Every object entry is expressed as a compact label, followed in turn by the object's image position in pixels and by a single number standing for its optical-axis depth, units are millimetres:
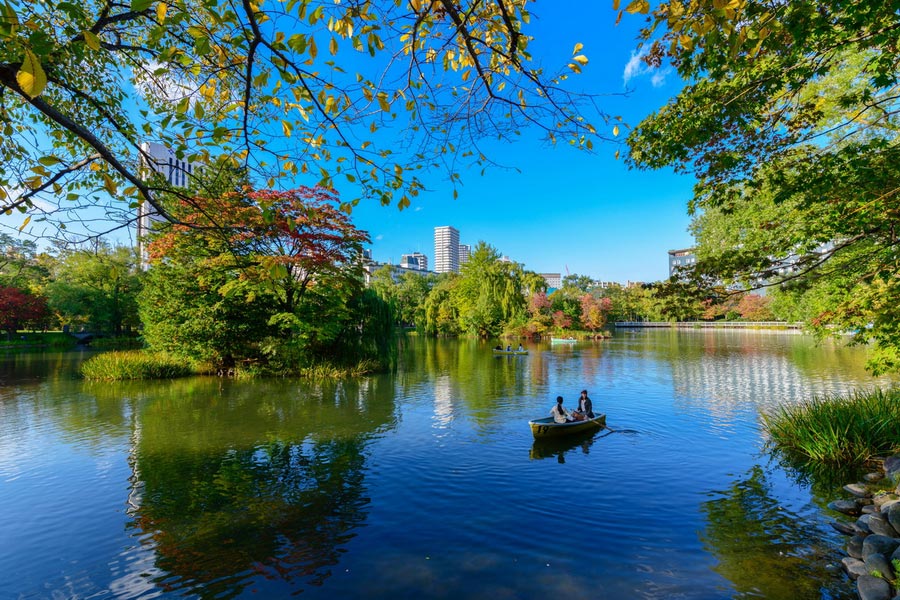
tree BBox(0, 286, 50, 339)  37188
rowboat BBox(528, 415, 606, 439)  11148
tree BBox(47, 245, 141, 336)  39656
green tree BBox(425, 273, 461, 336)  60281
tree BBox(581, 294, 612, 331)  57094
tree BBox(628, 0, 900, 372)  5141
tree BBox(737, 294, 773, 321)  71875
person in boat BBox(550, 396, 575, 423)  11516
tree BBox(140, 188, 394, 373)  19625
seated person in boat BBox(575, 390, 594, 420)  12033
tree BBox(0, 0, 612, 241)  2475
